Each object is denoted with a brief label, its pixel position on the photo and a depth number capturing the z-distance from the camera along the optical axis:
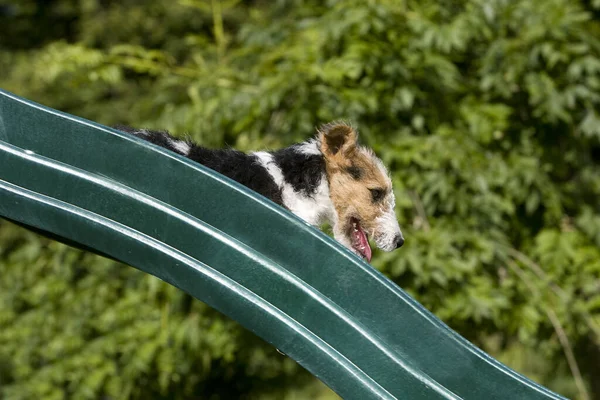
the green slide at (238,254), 4.07
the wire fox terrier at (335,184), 5.07
